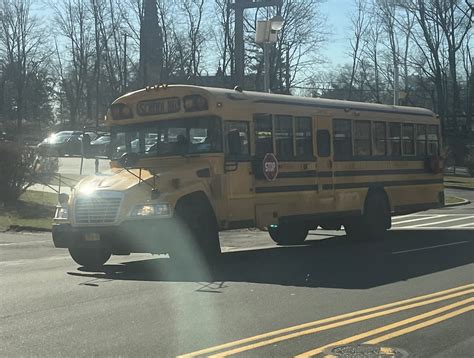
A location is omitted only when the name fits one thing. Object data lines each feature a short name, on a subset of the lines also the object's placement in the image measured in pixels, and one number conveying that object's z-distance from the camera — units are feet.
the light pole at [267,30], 68.95
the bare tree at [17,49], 201.36
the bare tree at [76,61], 204.03
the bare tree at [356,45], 212.23
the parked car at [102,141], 114.83
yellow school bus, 33.94
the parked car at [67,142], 141.90
